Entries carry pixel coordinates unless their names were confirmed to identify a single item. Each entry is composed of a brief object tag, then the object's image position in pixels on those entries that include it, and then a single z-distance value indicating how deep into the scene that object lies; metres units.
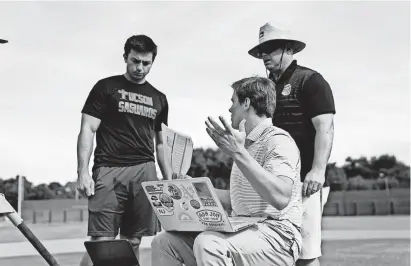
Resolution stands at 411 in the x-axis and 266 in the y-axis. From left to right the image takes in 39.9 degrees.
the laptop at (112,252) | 2.94
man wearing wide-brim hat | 3.53
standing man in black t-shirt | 4.11
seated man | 2.57
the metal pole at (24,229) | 2.87
